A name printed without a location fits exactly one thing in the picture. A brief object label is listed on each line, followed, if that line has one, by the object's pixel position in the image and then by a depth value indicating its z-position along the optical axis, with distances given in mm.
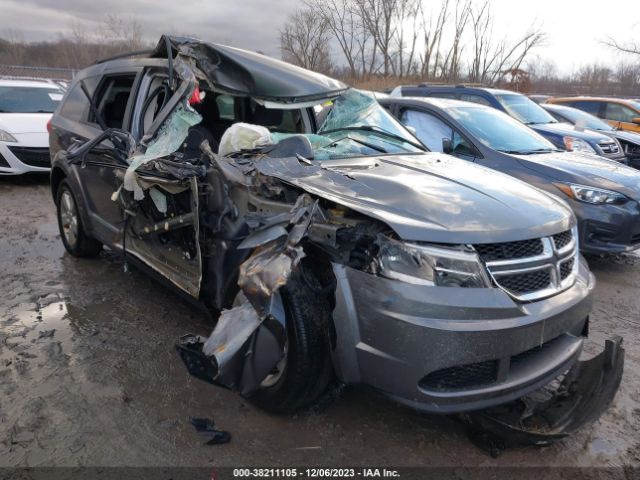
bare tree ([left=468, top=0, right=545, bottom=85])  27641
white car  7680
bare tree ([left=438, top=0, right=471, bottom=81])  29555
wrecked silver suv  2094
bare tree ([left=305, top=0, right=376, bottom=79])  31297
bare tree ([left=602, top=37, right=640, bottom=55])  22359
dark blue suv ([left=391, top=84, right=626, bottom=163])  7191
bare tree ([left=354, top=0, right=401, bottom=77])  30188
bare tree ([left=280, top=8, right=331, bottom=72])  31438
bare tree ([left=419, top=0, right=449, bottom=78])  30156
